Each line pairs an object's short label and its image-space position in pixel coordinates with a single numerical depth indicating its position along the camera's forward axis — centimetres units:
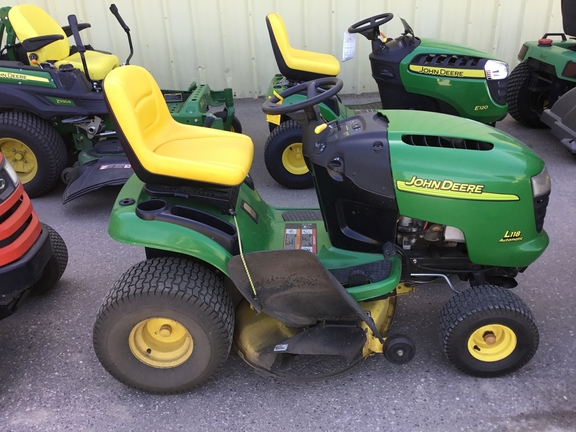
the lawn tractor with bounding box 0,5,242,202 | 339
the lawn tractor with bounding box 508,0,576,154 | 383
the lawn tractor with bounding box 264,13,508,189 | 366
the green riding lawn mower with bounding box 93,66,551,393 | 185
